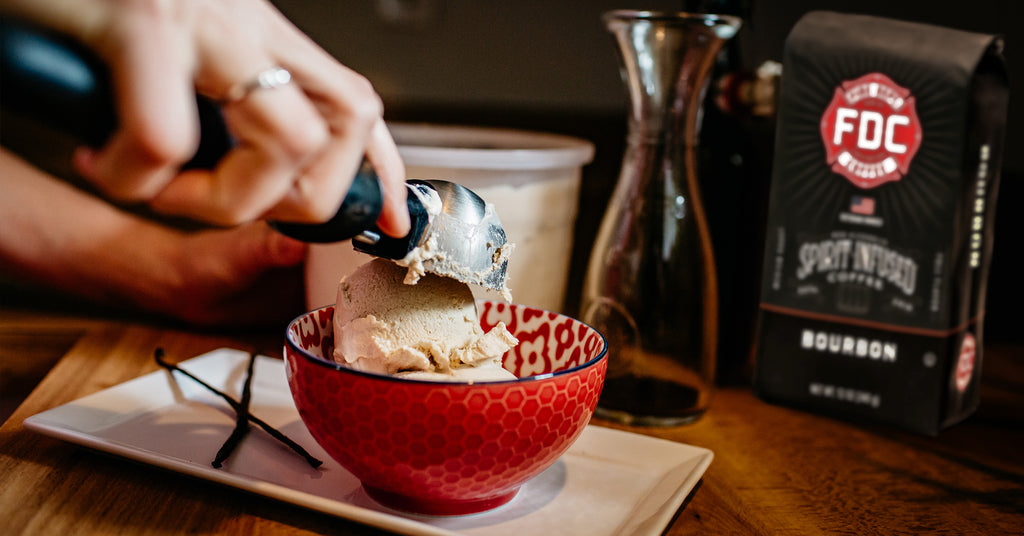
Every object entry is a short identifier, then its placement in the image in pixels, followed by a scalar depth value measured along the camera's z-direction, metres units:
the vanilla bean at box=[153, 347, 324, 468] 0.52
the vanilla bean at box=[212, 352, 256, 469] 0.51
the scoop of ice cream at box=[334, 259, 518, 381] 0.49
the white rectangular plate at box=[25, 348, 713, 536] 0.46
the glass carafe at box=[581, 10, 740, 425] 0.67
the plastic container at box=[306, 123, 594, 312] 0.68
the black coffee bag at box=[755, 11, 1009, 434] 0.62
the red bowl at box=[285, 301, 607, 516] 0.42
